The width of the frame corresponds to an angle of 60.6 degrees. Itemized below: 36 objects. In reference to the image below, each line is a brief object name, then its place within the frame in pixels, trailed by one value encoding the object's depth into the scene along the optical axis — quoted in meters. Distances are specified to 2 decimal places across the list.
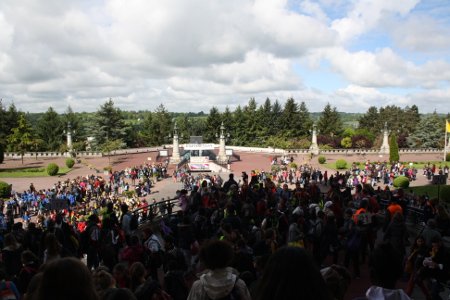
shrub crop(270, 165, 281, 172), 40.36
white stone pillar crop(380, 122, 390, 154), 62.13
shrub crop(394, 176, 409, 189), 30.91
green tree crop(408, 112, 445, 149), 69.64
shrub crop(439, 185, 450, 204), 22.62
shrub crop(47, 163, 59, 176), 41.53
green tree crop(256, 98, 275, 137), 76.69
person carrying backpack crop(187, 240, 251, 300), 3.33
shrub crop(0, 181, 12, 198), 31.25
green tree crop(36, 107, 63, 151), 69.44
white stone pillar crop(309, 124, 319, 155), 63.01
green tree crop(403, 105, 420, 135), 90.59
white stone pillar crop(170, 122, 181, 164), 52.41
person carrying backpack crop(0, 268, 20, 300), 4.81
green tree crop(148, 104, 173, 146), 77.31
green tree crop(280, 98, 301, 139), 78.06
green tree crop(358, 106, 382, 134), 96.75
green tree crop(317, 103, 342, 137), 80.19
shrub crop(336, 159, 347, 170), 45.25
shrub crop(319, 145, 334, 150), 65.50
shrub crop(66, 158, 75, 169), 47.50
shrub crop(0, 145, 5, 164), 44.47
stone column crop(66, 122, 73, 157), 55.11
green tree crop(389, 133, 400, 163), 49.38
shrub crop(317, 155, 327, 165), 50.87
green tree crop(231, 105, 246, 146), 76.88
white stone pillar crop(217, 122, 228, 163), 52.97
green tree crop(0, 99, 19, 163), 61.13
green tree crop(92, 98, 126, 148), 69.15
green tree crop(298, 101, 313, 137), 78.75
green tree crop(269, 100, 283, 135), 78.94
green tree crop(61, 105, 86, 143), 70.21
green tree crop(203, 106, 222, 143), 77.12
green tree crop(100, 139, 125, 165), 53.34
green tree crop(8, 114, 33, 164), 53.25
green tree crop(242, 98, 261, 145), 76.56
